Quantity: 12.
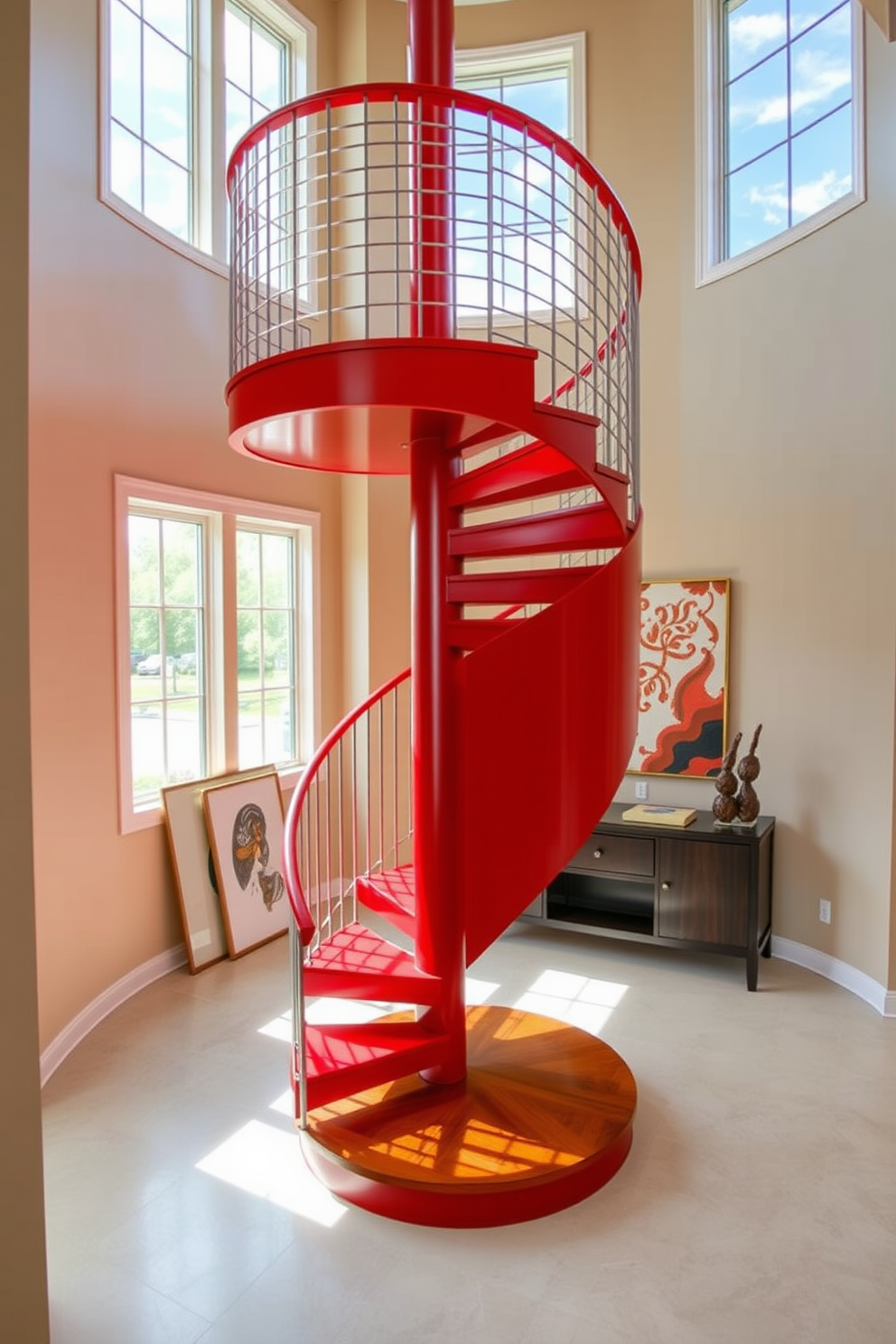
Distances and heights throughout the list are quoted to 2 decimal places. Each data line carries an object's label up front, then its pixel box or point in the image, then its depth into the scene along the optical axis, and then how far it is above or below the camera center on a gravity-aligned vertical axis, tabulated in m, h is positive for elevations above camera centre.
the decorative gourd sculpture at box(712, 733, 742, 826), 4.33 -0.79
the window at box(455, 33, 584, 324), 5.04 +3.09
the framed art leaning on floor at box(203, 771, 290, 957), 4.42 -1.14
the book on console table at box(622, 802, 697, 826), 4.39 -0.90
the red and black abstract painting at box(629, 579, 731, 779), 4.69 -0.21
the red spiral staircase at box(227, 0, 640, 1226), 2.49 -0.13
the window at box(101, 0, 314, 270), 3.97 +2.67
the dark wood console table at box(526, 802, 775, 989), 4.14 -1.19
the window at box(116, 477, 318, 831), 4.14 +0.01
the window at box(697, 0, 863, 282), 4.04 +2.56
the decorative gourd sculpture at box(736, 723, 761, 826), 4.31 -0.75
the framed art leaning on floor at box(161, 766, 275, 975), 4.22 -1.15
